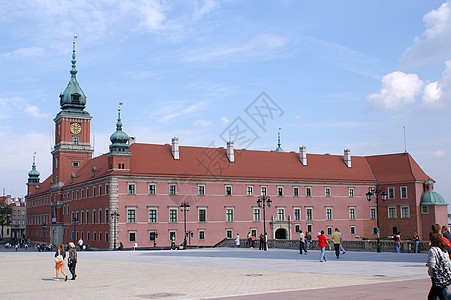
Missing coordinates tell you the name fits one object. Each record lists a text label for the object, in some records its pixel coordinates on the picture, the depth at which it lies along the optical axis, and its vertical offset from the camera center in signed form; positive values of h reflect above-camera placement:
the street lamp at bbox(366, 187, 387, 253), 34.81 -2.84
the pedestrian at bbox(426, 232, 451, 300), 9.61 -1.24
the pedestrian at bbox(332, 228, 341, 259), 28.87 -1.88
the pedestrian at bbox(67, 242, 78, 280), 20.16 -1.81
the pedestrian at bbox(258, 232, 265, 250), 42.54 -2.69
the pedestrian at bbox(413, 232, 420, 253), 32.22 -2.33
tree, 122.65 -0.05
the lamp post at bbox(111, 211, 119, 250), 60.47 -0.81
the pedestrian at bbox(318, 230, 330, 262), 26.87 -1.88
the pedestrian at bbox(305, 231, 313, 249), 39.03 -2.51
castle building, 63.38 +2.35
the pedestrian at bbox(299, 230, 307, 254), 33.72 -2.28
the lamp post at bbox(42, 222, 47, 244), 84.49 -2.24
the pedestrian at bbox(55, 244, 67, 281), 20.05 -1.70
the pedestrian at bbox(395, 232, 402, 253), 33.90 -2.53
